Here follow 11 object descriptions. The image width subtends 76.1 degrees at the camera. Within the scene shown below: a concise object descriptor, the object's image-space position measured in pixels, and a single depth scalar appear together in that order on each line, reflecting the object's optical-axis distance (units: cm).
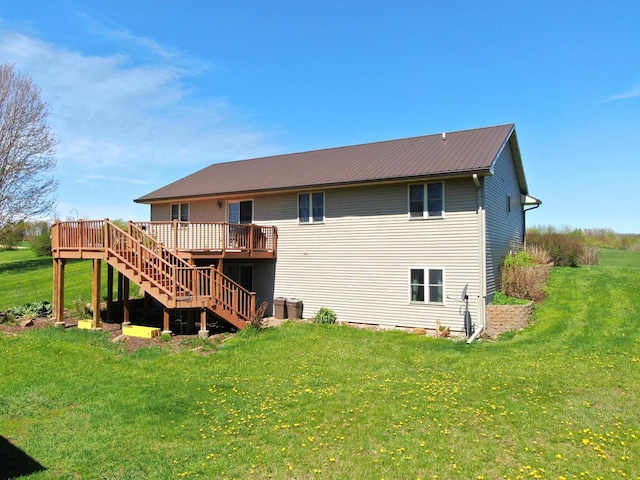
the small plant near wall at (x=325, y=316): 1452
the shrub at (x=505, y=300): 1292
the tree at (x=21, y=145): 2425
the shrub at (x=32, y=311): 1452
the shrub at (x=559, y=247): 2134
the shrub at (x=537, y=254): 1631
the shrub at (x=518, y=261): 1452
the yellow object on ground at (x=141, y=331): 1172
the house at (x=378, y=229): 1267
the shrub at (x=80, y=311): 1469
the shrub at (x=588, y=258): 2369
